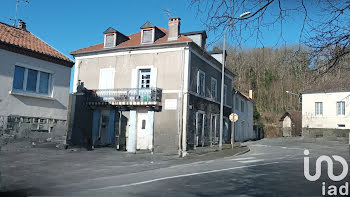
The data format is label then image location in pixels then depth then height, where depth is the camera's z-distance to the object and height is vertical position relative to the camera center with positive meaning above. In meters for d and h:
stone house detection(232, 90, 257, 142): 31.92 +1.22
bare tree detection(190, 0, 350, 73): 4.86 +1.38
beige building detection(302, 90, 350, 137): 34.72 +1.79
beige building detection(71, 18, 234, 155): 19.45 +2.66
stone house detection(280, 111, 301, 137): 45.22 +0.50
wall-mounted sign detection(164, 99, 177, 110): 19.47 +1.31
